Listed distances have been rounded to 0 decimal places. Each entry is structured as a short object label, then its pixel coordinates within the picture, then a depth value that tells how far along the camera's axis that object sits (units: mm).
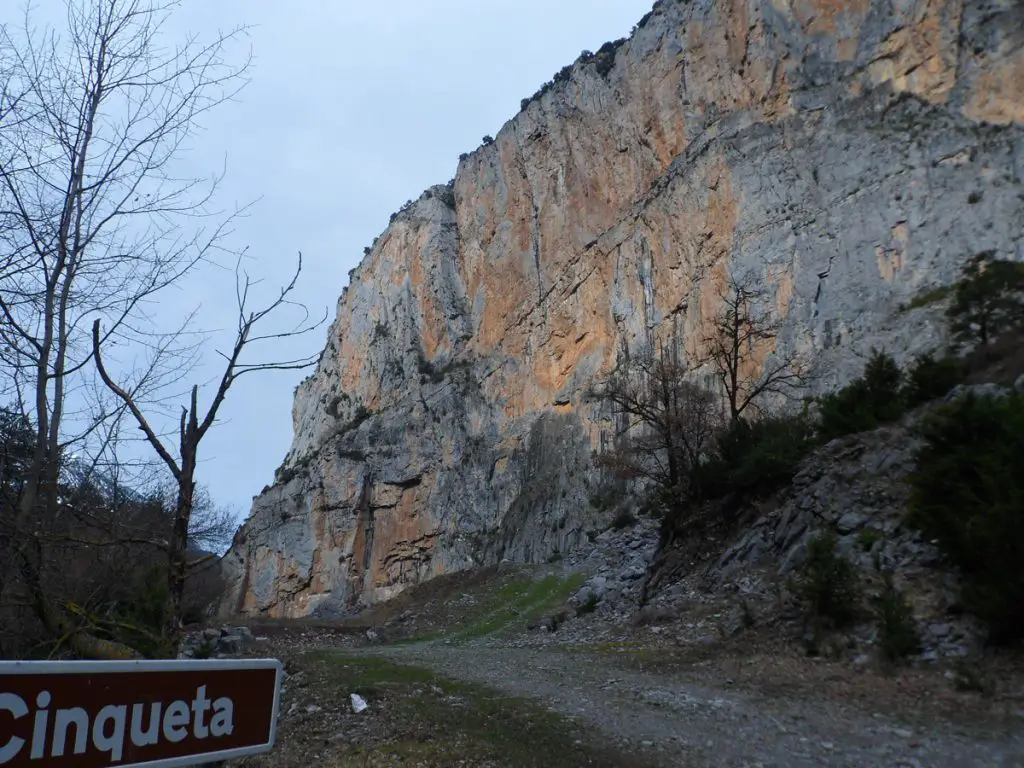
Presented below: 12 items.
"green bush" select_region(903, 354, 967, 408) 13647
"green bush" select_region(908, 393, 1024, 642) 7430
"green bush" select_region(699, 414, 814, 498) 14562
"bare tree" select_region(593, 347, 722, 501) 18484
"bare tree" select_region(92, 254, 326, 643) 4116
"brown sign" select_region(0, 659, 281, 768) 1905
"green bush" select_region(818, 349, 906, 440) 14016
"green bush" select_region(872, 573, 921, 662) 7914
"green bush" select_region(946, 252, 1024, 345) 17688
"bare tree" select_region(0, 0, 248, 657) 4316
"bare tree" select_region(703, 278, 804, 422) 31656
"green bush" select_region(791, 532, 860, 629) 9266
